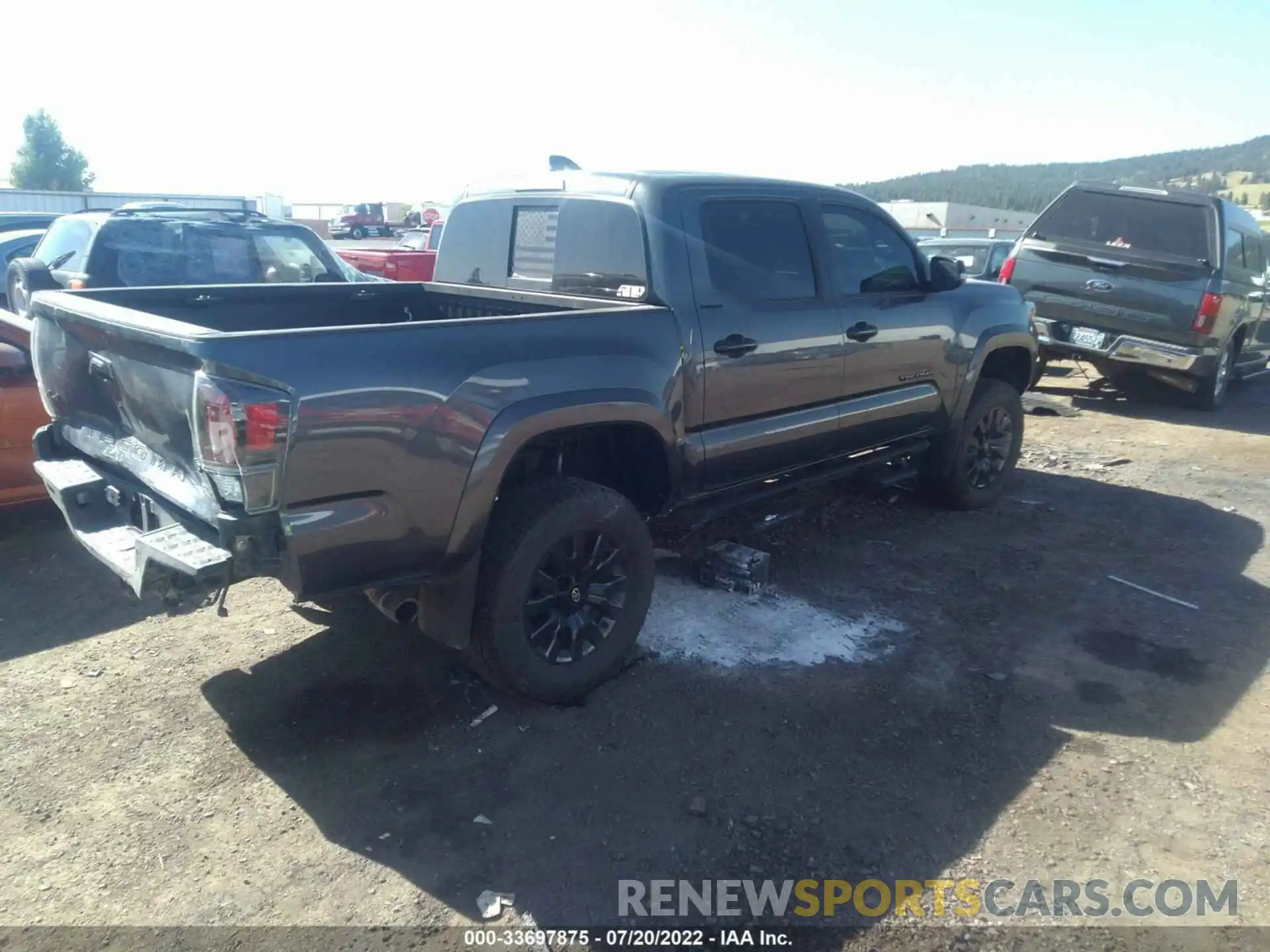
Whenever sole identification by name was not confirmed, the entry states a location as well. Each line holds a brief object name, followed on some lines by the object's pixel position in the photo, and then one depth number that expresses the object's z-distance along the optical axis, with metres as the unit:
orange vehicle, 4.79
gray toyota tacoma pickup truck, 2.78
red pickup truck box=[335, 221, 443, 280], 15.38
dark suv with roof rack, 7.45
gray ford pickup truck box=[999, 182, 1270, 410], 8.98
